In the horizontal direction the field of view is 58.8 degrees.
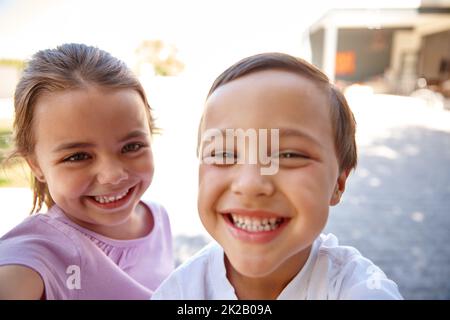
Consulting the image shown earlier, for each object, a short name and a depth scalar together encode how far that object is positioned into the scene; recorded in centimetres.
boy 59
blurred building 418
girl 69
